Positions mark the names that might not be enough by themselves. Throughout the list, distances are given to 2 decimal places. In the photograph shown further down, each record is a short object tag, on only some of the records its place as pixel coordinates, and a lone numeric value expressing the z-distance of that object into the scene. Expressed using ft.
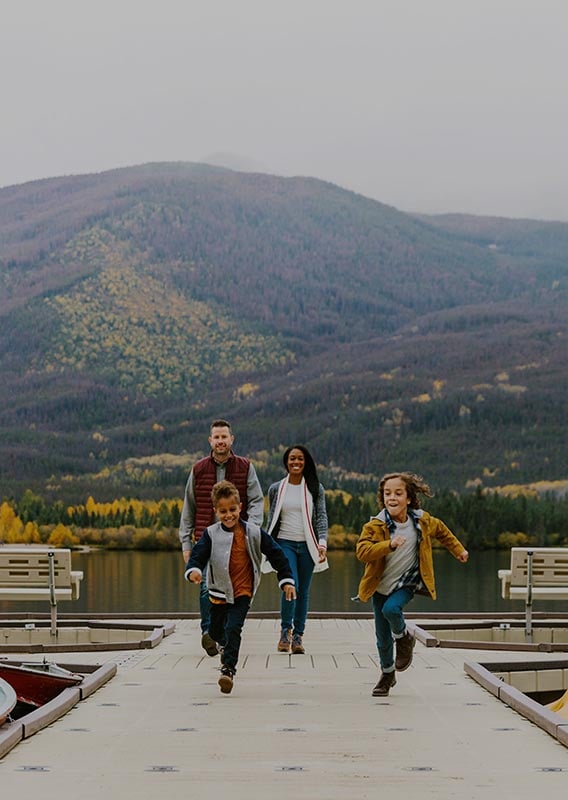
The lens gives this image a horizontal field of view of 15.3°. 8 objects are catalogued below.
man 45.90
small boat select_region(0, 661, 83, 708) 37.01
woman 49.45
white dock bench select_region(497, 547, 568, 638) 57.91
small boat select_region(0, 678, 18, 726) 29.10
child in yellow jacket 36.53
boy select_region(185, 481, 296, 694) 37.58
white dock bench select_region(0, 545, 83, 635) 59.50
